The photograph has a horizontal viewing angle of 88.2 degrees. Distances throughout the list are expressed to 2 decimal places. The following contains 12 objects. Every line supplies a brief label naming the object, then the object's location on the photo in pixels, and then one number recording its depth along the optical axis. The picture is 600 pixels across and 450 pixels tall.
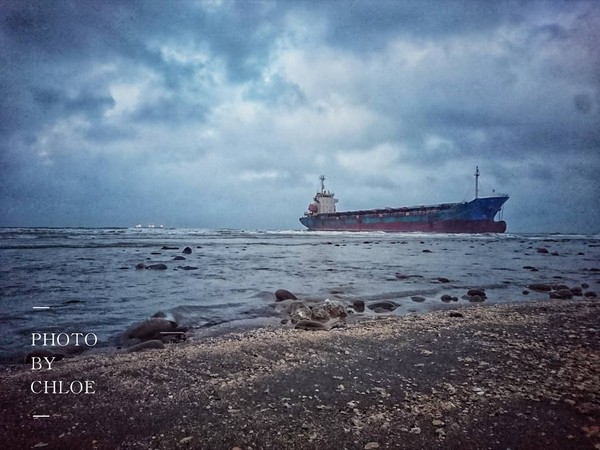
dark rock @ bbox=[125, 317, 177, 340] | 4.82
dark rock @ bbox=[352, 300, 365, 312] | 6.70
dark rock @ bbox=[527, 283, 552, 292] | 8.86
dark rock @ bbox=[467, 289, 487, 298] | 8.04
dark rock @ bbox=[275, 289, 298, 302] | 7.54
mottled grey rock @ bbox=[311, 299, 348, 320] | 5.68
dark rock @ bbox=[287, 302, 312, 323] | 5.63
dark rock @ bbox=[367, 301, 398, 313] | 6.73
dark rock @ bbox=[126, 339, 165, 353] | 4.21
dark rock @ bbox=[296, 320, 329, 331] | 5.17
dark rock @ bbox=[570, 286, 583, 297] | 8.32
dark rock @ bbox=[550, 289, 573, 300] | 7.88
